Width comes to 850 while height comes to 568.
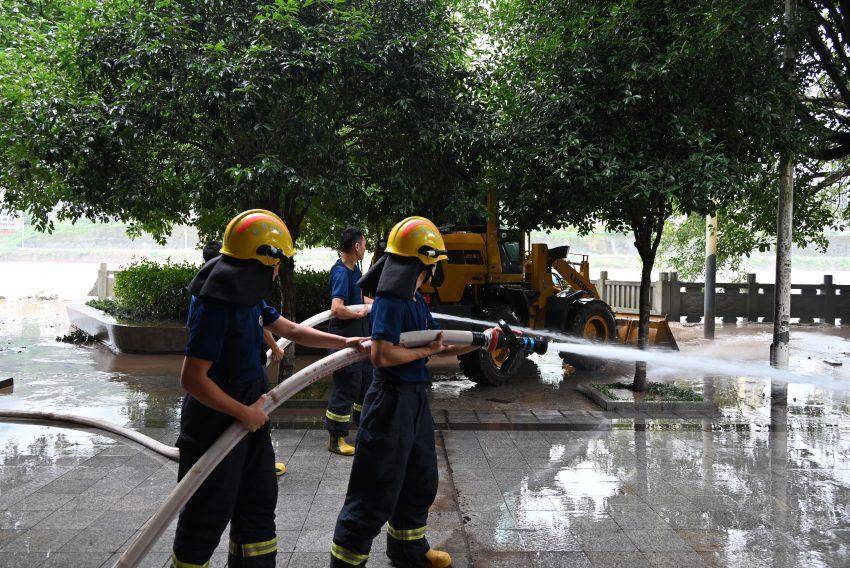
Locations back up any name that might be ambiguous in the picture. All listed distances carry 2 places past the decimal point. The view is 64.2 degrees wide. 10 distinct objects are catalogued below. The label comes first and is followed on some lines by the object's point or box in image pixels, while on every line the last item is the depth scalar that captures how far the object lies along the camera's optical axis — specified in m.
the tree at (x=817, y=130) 10.70
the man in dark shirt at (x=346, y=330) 5.95
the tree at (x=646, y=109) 7.96
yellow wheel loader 10.69
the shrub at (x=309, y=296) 13.34
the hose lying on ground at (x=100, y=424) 5.77
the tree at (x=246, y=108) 7.65
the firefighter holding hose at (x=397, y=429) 3.47
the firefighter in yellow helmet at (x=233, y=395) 2.92
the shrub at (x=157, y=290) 13.66
